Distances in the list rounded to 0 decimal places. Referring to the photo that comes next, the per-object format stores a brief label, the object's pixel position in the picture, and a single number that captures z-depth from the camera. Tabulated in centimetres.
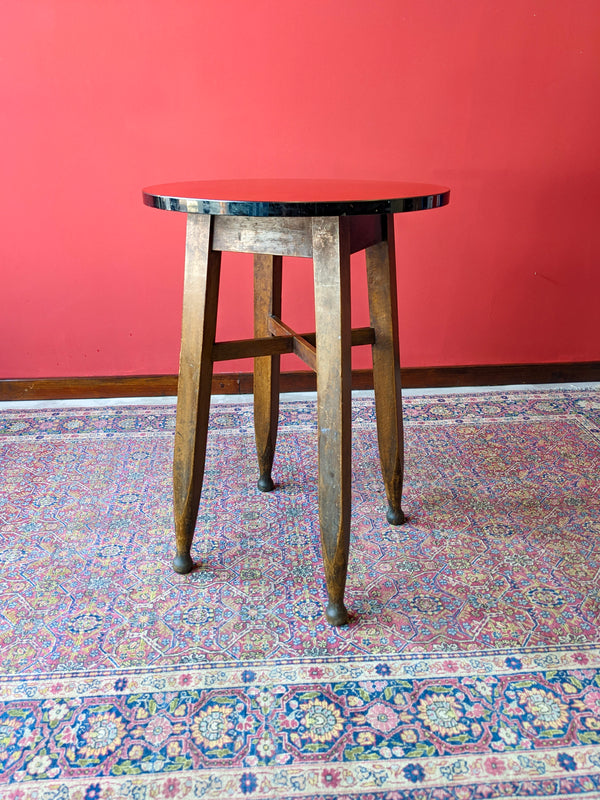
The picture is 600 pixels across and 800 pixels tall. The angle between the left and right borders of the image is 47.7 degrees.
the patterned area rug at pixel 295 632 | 141
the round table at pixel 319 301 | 159
